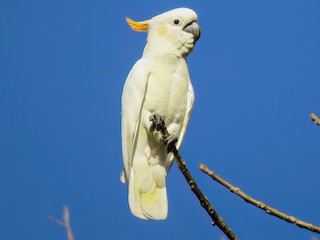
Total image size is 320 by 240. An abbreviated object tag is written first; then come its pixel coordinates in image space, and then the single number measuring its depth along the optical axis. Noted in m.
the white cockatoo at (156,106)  8.43
